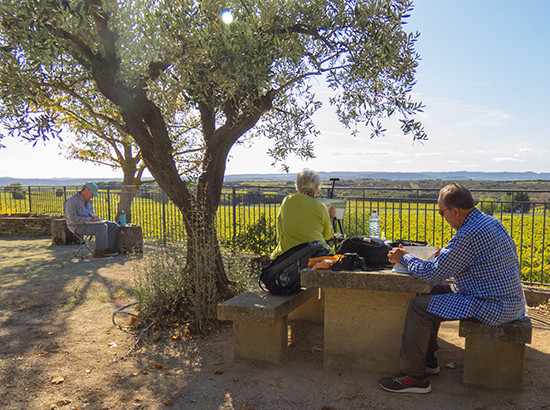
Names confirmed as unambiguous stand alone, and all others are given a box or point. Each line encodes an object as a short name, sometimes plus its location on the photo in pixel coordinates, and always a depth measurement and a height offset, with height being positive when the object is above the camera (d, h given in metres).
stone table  3.79 -1.26
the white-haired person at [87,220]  9.66 -0.86
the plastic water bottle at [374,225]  5.16 -0.53
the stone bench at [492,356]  3.36 -1.41
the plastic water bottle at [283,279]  4.25 -0.95
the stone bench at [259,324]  3.91 -1.34
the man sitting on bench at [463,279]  3.24 -0.74
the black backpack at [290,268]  4.26 -0.86
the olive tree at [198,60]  4.21 +1.32
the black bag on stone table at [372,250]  3.83 -0.62
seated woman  4.67 -0.40
